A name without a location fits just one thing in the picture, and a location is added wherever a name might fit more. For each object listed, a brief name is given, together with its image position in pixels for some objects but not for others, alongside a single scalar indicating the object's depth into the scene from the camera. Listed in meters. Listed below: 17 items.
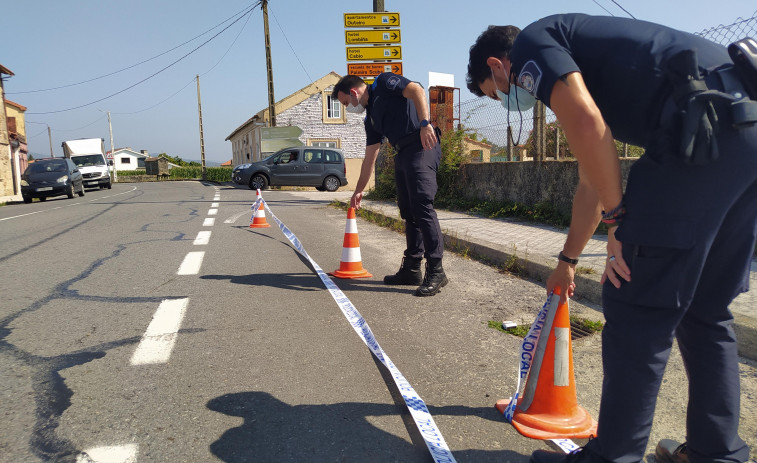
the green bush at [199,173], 49.19
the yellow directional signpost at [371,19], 12.58
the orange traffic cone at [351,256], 5.30
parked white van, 28.48
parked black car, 19.91
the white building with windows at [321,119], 37.44
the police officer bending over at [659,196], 1.46
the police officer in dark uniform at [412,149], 4.37
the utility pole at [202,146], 49.81
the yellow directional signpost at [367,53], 12.54
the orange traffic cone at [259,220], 9.34
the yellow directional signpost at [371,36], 12.52
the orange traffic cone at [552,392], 2.27
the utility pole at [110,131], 66.54
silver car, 22.59
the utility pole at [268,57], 28.84
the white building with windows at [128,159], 114.31
